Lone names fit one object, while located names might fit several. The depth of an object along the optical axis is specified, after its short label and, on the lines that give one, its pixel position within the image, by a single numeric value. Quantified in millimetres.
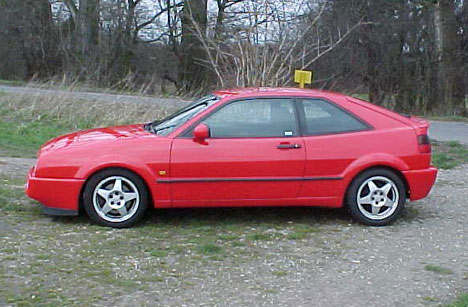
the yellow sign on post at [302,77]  12172
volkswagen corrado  6785
